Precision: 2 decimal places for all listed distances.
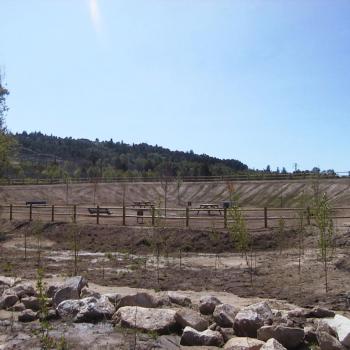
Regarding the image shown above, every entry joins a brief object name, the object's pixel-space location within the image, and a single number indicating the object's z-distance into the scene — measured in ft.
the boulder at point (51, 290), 41.81
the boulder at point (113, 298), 39.08
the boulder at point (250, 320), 31.94
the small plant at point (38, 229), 88.35
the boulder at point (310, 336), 30.65
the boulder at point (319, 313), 35.42
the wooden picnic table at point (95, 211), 110.94
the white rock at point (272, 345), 27.22
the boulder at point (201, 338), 31.01
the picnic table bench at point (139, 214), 101.41
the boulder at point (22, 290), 42.39
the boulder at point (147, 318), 33.27
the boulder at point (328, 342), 28.37
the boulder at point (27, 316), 36.40
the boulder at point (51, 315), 36.32
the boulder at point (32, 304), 39.30
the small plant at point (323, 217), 48.95
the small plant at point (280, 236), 69.50
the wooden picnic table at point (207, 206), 134.36
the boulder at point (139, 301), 37.58
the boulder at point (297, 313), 35.32
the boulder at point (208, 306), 37.14
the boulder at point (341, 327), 28.94
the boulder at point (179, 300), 39.70
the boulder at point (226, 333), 31.82
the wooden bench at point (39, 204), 143.15
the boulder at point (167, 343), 30.63
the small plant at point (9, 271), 57.11
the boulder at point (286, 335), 30.04
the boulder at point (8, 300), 39.88
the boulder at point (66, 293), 39.45
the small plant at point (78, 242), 55.77
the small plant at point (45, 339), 25.94
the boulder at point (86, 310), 35.83
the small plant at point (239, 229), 57.41
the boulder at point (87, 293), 39.63
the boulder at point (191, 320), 33.15
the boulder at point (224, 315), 33.96
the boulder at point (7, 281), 47.27
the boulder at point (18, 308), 38.88
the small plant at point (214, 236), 77.56
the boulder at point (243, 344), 28.78
